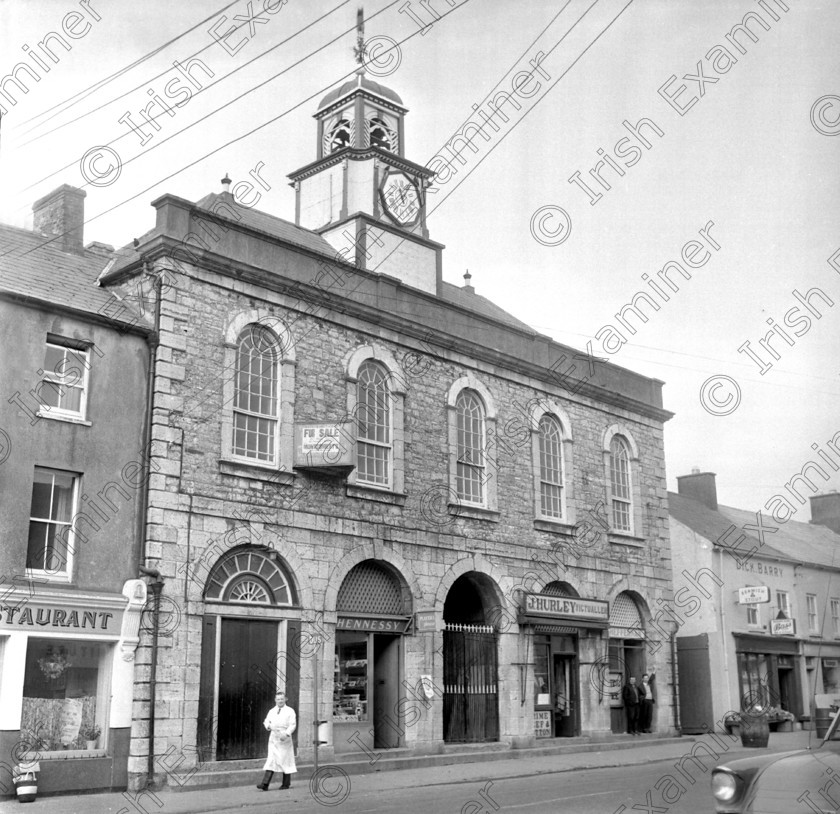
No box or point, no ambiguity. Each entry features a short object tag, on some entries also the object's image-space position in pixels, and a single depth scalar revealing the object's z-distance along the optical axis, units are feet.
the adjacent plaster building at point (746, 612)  103.04
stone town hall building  58.03
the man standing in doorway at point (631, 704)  85.35
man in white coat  52.70
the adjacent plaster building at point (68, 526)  50.42
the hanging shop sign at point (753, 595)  102.41
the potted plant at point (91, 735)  52.37
